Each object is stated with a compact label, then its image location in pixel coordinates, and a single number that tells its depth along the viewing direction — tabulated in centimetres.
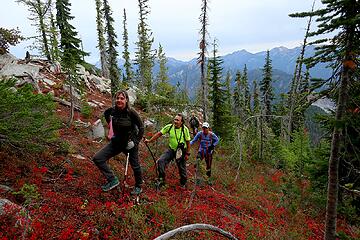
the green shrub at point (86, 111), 1727
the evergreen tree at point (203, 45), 1983
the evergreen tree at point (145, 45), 2809
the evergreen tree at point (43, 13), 2518
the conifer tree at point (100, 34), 4056
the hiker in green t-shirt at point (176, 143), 867
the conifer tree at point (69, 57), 1389
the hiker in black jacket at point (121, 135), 670
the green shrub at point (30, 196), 531
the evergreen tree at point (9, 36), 1281
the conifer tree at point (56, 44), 1356
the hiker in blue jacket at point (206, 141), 1034
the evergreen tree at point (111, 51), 2071
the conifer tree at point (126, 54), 4781
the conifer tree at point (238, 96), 5169
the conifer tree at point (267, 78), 3820
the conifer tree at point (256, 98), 4713
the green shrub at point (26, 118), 572
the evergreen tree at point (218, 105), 2541
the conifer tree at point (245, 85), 5131
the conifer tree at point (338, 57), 550
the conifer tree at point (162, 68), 3950
